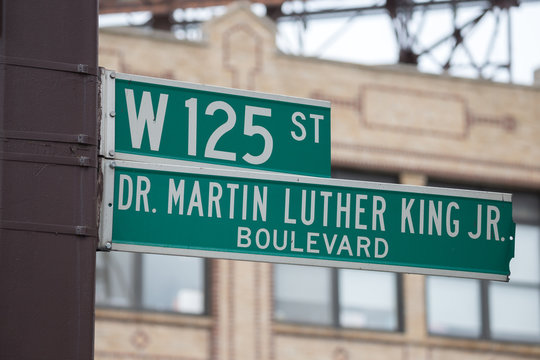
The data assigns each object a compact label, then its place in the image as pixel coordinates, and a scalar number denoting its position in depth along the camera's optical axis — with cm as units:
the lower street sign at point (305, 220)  793
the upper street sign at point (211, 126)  803
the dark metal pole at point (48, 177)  694
